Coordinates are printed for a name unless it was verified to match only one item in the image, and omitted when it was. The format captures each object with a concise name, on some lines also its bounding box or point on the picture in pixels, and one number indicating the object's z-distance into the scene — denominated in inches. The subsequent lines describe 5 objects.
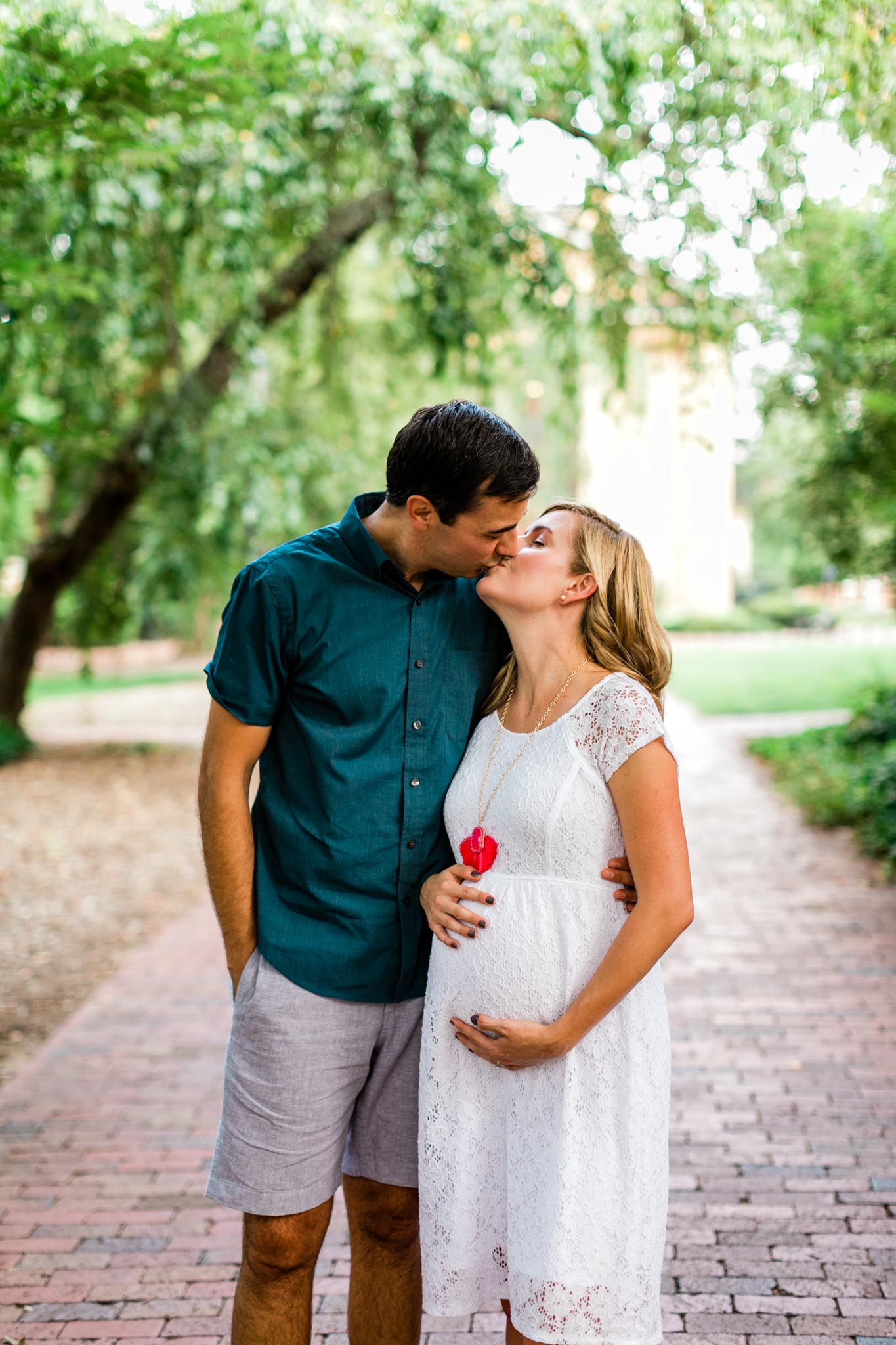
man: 86.3
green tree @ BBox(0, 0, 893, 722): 178.4
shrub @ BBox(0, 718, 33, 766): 481.4
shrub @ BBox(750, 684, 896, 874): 326.0
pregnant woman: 80.6
